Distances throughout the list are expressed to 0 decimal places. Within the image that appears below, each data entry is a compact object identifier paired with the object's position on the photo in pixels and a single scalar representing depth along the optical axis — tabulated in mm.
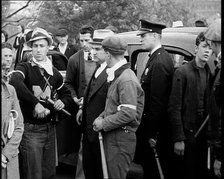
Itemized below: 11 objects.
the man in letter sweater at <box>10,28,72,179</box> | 5758
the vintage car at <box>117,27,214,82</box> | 5824
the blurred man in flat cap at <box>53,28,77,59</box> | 10160
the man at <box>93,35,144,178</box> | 4941
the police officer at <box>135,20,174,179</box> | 5504
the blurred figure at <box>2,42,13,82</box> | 5395
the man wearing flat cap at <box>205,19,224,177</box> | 4312
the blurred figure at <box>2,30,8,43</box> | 6514
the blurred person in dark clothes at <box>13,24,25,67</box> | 8312
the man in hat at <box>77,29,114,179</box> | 5375
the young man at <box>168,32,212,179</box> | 5363
